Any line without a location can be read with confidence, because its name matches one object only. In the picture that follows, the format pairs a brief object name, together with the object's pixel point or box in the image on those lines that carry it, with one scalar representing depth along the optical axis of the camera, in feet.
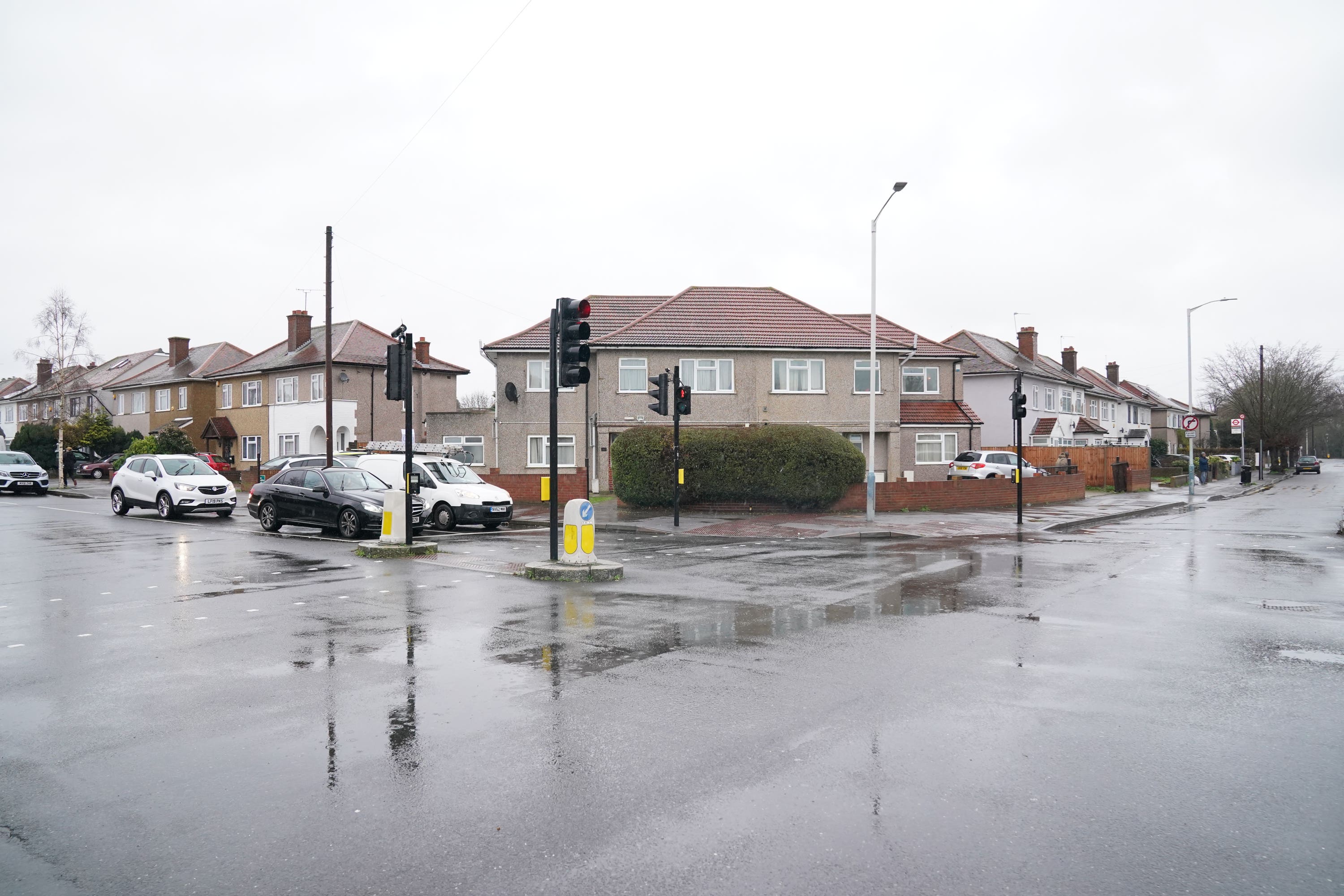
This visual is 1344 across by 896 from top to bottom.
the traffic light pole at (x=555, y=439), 43.60
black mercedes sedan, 65.00
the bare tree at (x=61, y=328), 166.91
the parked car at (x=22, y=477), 117.60
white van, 73.46
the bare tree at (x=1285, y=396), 220.64
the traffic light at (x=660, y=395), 73.67
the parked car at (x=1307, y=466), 247.50
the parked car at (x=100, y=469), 177.68
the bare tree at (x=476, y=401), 390.21
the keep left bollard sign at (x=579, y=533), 44.11
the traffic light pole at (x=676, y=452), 76.69
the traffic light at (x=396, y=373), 51.88
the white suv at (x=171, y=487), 81.46
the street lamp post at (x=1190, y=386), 133.90
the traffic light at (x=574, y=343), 43.65
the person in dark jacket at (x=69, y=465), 184.92
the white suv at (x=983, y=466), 129.70
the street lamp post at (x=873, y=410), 81.35
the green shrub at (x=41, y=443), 199.11
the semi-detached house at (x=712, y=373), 117.50
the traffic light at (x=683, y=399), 76.95
